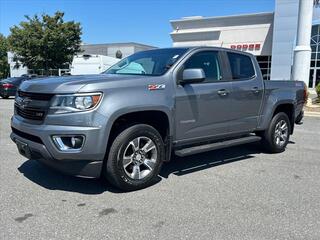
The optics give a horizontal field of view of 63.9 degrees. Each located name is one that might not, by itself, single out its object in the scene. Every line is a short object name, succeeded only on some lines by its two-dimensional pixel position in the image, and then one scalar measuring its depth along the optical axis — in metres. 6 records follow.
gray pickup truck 3.01
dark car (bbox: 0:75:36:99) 15.93
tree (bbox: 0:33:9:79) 40.13
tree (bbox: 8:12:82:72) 29.11
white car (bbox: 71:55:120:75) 16.01
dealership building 25.00
